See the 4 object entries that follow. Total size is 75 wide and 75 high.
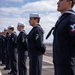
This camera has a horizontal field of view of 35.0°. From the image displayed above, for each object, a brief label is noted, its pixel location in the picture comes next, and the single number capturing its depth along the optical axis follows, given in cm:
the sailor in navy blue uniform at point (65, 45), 166
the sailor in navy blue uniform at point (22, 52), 369
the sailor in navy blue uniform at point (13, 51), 446
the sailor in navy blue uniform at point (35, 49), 278
